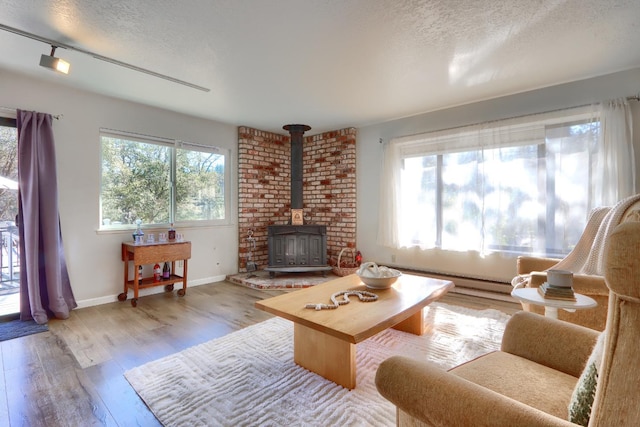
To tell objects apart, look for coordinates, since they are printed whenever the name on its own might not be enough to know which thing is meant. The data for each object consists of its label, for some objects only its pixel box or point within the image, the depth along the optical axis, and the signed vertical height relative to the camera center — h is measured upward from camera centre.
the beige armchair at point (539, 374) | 0.54 -0.49
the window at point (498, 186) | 3.03 +0.31
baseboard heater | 3.42 -0.88
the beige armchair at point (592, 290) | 1.75 -0.46
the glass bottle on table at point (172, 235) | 3.68 -0.27
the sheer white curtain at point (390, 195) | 4.22 +0.25
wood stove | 4.44 -0.41
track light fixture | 2.08 +1.25
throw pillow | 0.72 -0.45
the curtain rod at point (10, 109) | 2.74 +0.95
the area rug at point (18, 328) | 2.50 -1.00
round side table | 1.31 -0.40
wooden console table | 3.25 -0.50
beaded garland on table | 1.87 -0.57
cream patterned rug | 1.53 -1.02
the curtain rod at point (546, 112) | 2.77 +1.06
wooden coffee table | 1.63 -0.60
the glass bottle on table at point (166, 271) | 3.67 -0.71
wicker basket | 4.42 -0.82
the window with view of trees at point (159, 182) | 3.46 +0.41
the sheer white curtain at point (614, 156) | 2.73 +0.51
